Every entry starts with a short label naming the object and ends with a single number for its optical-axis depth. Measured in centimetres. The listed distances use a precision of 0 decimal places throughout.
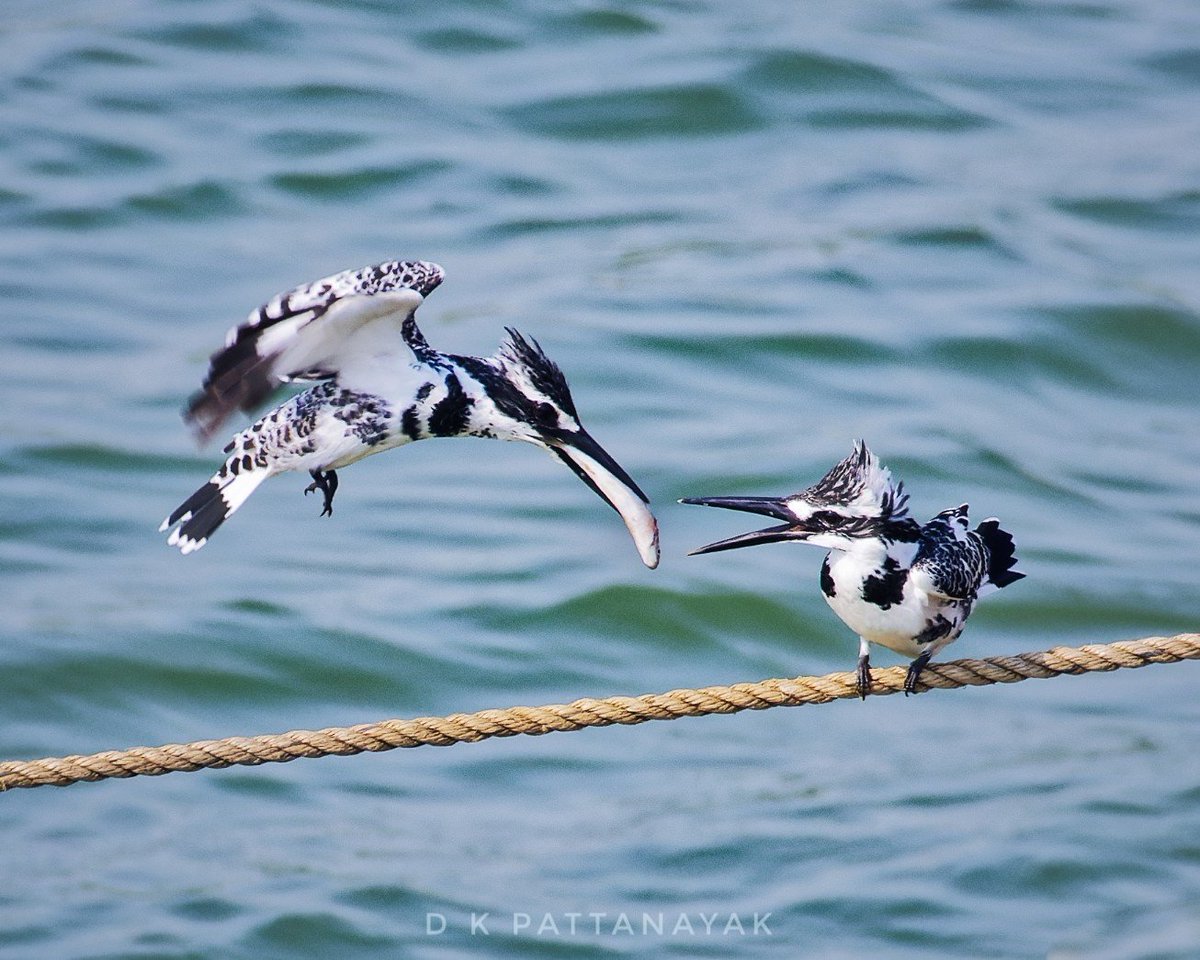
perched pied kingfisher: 995
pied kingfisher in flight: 959
